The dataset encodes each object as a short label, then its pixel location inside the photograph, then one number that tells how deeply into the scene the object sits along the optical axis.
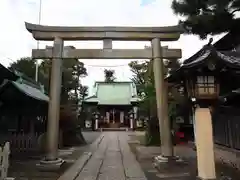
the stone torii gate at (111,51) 6.48
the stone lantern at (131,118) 24.09
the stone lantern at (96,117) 23.33
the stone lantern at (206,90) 3.93
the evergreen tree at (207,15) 6.64
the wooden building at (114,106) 24.90
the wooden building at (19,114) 7.92
